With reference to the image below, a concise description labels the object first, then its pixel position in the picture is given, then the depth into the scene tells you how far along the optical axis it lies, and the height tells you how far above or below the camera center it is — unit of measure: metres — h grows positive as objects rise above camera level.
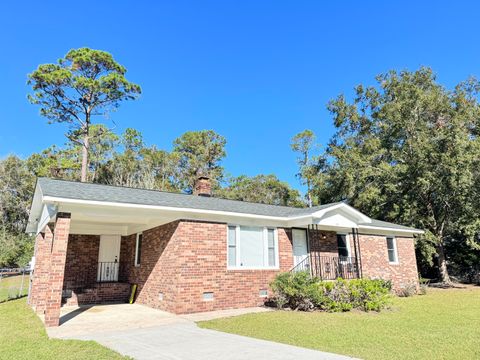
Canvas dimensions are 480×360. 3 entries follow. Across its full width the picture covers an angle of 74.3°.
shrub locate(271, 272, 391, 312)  9.86 -1.20
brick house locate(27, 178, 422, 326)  9.45 +0.34
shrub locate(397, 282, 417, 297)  14.35 -1.62
